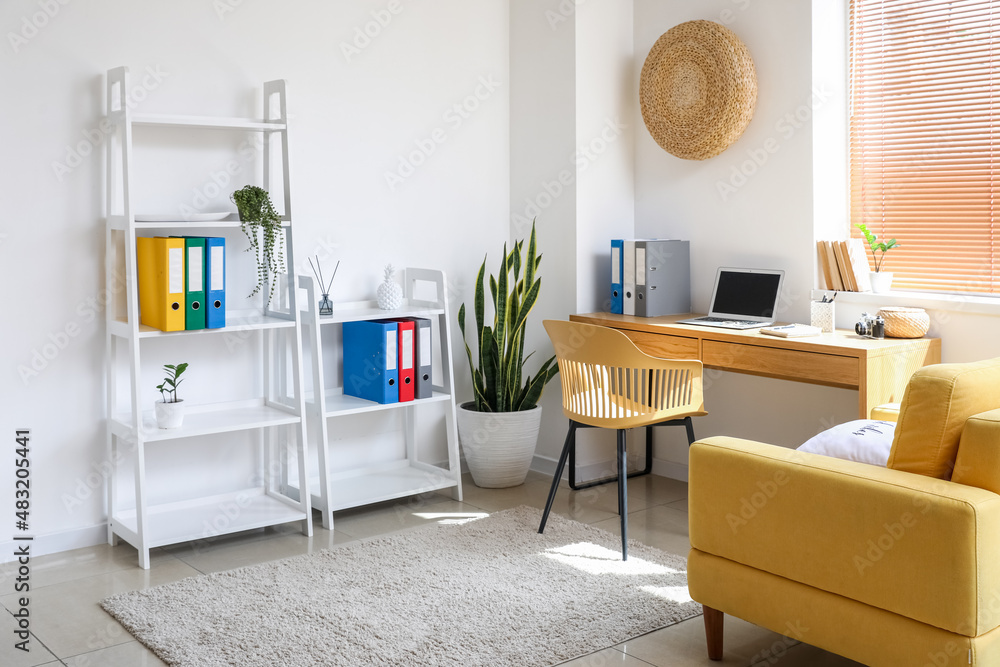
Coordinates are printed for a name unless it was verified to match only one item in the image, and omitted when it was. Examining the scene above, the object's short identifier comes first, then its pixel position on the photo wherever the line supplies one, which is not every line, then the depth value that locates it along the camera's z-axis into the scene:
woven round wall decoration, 3.70
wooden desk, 3.00
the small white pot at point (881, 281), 3.47
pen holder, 3.40
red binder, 3.65
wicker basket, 3.19
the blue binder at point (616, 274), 4.02
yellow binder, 3.06
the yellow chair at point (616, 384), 3.07
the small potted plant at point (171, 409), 3.15
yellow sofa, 1.83
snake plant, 3.92
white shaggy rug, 2.44
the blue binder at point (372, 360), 3.60
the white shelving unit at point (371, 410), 3.48
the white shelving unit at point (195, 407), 3.07
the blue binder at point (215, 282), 3.16
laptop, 3.64
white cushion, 2.16
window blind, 3.29
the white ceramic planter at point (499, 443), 3.94
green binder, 3.11
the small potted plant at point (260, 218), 3.24
